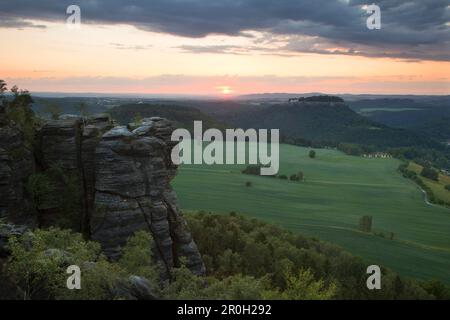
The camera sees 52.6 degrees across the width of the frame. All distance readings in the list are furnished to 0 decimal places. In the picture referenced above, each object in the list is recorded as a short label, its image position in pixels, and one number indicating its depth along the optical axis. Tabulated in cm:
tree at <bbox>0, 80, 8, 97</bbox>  4828
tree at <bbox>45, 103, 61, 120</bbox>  5228
